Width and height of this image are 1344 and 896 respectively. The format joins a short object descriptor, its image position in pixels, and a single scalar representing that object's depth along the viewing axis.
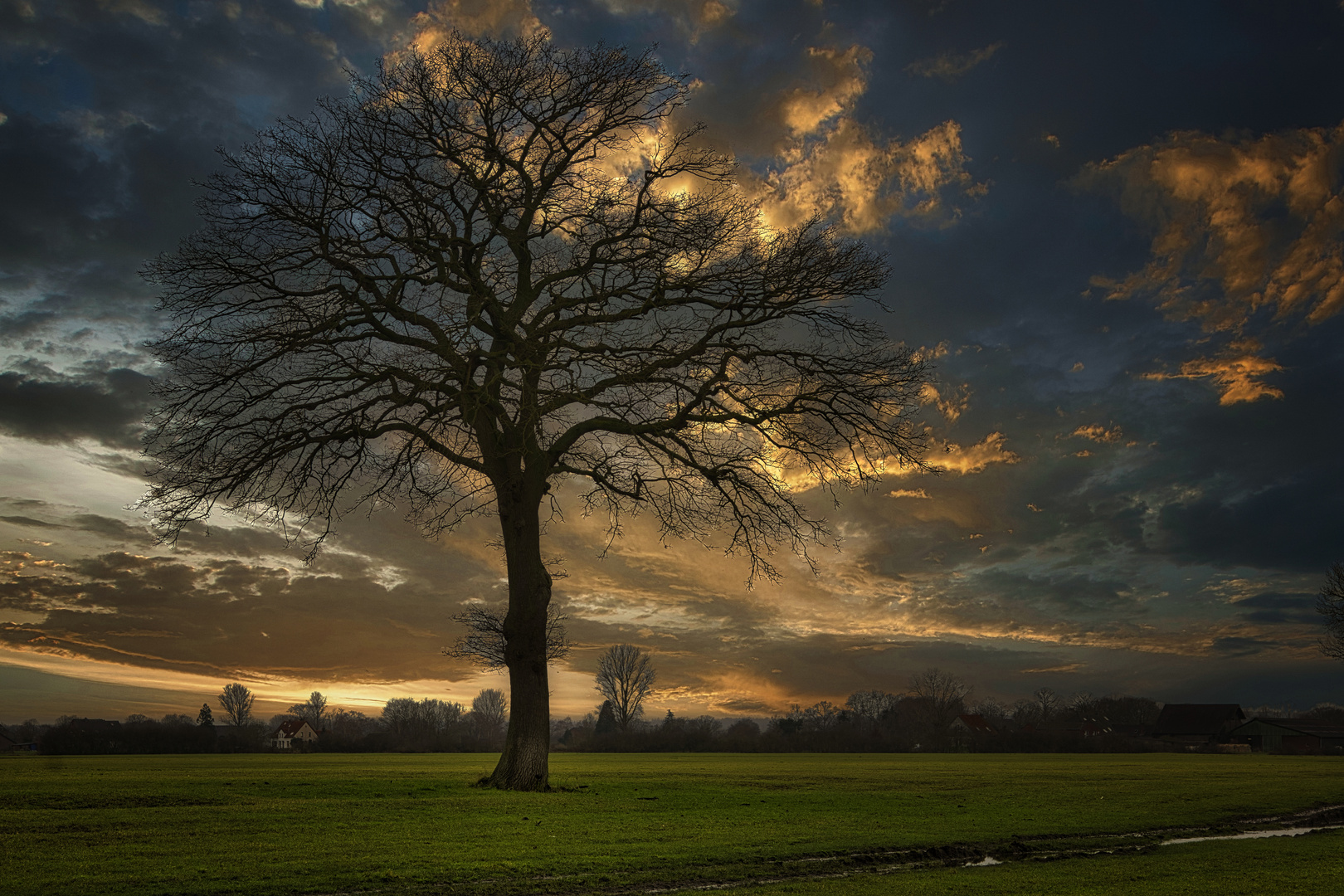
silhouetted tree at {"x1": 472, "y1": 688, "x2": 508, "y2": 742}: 81.62
